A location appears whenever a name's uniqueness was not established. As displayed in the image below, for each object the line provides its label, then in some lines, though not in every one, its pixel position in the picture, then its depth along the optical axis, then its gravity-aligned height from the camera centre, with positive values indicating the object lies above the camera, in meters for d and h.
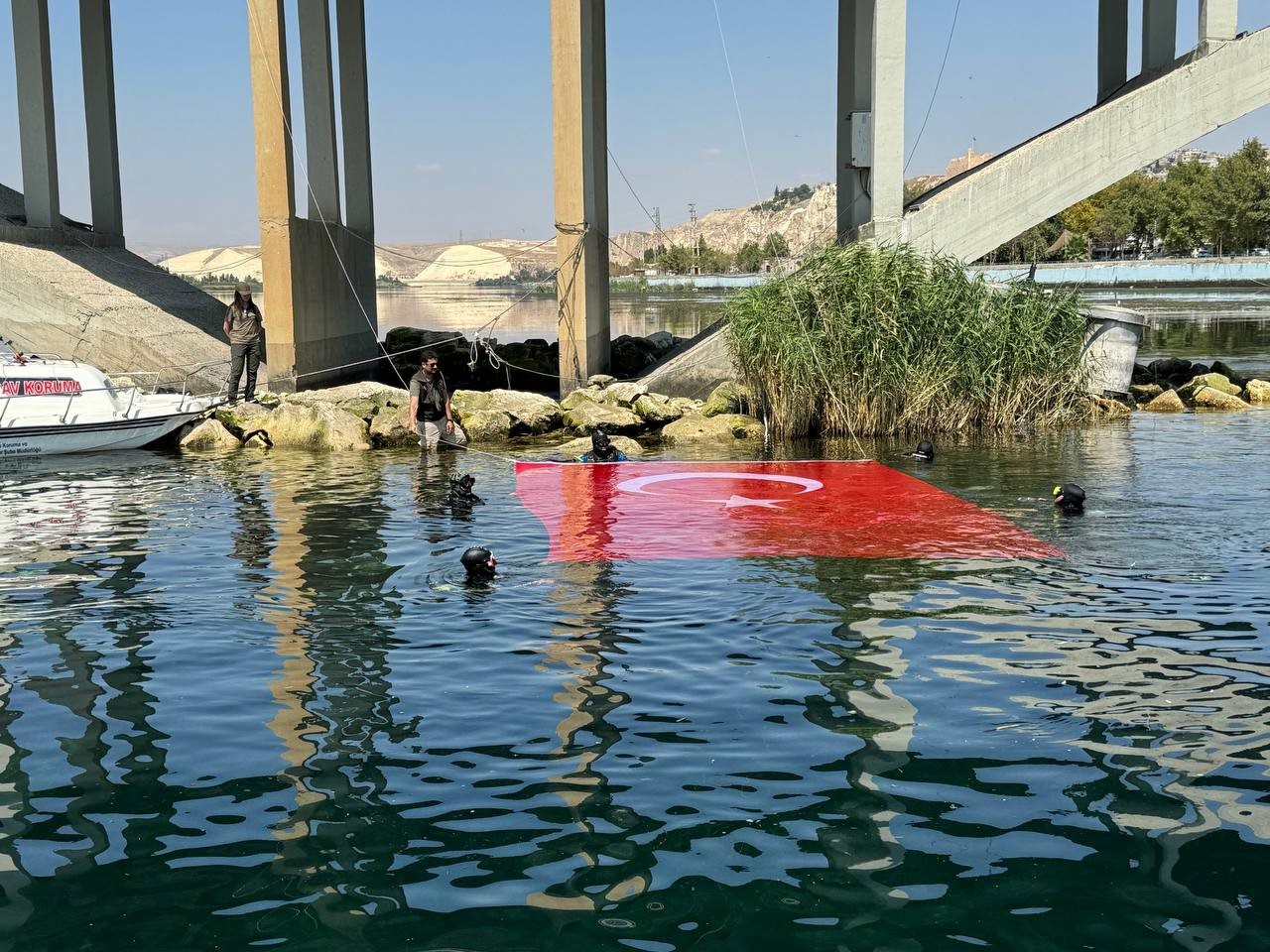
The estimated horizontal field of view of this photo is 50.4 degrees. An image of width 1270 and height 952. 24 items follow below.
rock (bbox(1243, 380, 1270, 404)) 24.92 -0.83
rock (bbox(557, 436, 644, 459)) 20.36 -1.32
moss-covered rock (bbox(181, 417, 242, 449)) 21.61 -1.12
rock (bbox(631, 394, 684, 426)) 22.78 -0.85
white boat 20.17 -0.61
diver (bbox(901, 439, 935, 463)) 18.08 -1.31
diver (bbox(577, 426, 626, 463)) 18.03 -1.24
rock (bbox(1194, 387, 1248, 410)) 24.22 -0.92
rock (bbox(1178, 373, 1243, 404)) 24.86 -0.67
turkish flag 12.68 -1.68
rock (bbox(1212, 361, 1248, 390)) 26.22 -0.51
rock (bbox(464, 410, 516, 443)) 22.20 -1.03
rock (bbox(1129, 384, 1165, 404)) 25.01 -0.77
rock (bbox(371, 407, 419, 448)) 21.80 -1.06
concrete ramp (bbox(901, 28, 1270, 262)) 23.02 +3.46
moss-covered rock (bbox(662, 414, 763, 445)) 21.50 -1.13
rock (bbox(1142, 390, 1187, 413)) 24.11 -0.96
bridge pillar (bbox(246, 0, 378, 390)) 23.55 +2.11
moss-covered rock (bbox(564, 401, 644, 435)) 22.17 -0.97
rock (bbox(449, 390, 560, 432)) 22.55 -0.74
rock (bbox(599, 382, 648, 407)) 23.38 -0.57
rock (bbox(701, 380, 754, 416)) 22.83 -0.73
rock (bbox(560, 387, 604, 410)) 23.38 -0.63
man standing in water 20.34 -0.66
